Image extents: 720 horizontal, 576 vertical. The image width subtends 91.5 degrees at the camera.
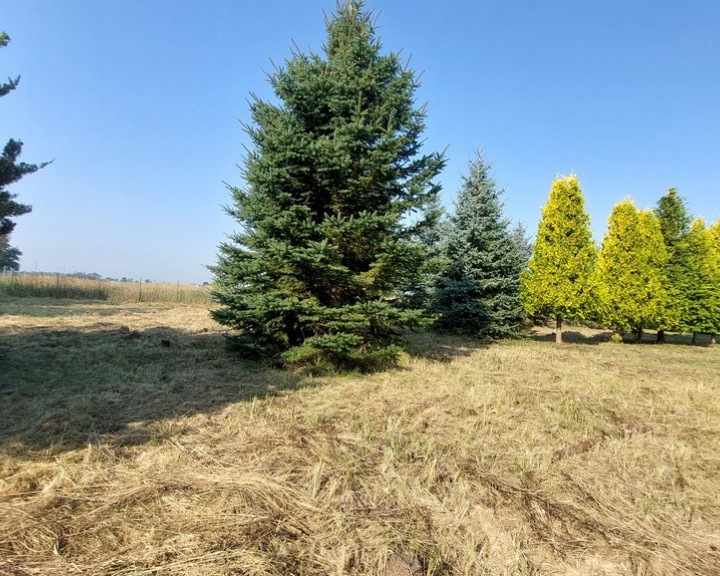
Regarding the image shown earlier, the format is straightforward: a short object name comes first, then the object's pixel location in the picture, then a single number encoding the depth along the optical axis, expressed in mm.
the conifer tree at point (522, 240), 20084
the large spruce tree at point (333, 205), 5934
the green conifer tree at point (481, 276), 13180
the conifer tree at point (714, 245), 15021
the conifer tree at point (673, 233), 14625
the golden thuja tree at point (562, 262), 12734
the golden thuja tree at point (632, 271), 13992
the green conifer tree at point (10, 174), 5750
